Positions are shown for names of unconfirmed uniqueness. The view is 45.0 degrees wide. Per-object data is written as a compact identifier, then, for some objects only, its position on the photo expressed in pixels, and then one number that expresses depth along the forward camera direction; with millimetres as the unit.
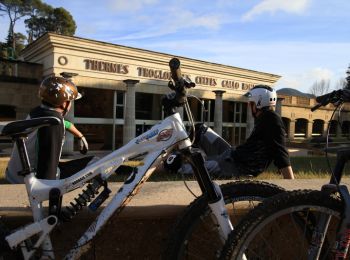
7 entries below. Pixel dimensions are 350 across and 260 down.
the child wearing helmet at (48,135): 2920
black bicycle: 2352
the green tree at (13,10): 43906
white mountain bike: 2502
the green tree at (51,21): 51156
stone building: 22484
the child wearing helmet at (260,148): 5012
